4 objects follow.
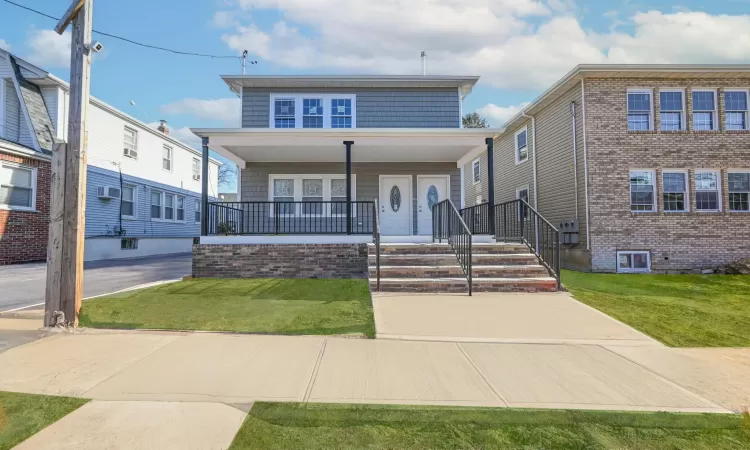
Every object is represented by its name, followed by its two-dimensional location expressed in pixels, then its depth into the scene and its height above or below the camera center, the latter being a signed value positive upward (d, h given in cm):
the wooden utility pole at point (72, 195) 493 +53
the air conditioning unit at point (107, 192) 1595 +183
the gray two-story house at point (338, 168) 932 +214
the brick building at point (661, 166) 1161 +206
